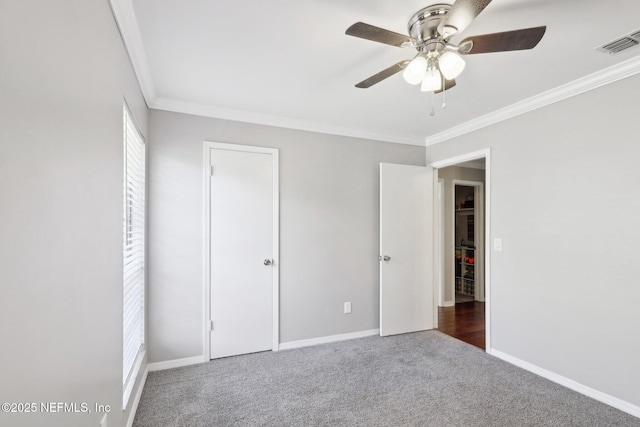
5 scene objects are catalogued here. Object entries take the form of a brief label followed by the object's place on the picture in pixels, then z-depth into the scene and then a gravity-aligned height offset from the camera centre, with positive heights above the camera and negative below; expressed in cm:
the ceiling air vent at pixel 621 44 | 189 +111
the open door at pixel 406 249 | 369 -40
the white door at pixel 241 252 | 304 -35
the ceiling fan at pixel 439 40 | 136 +88
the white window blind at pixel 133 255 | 199 -29
